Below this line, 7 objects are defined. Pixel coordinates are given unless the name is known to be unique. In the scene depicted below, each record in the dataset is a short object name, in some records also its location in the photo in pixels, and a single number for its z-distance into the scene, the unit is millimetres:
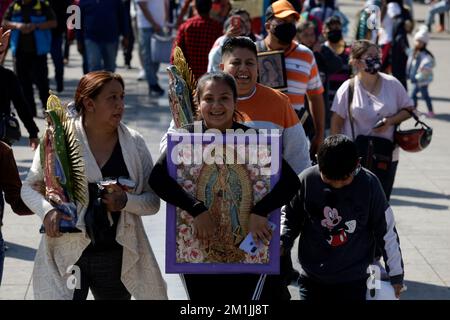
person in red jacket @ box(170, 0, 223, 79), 14997
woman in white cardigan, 6762
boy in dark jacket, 6993
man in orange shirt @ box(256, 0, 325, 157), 9898
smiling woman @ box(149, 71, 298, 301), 6438
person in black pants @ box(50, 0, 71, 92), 20821
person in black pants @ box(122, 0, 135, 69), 23896
